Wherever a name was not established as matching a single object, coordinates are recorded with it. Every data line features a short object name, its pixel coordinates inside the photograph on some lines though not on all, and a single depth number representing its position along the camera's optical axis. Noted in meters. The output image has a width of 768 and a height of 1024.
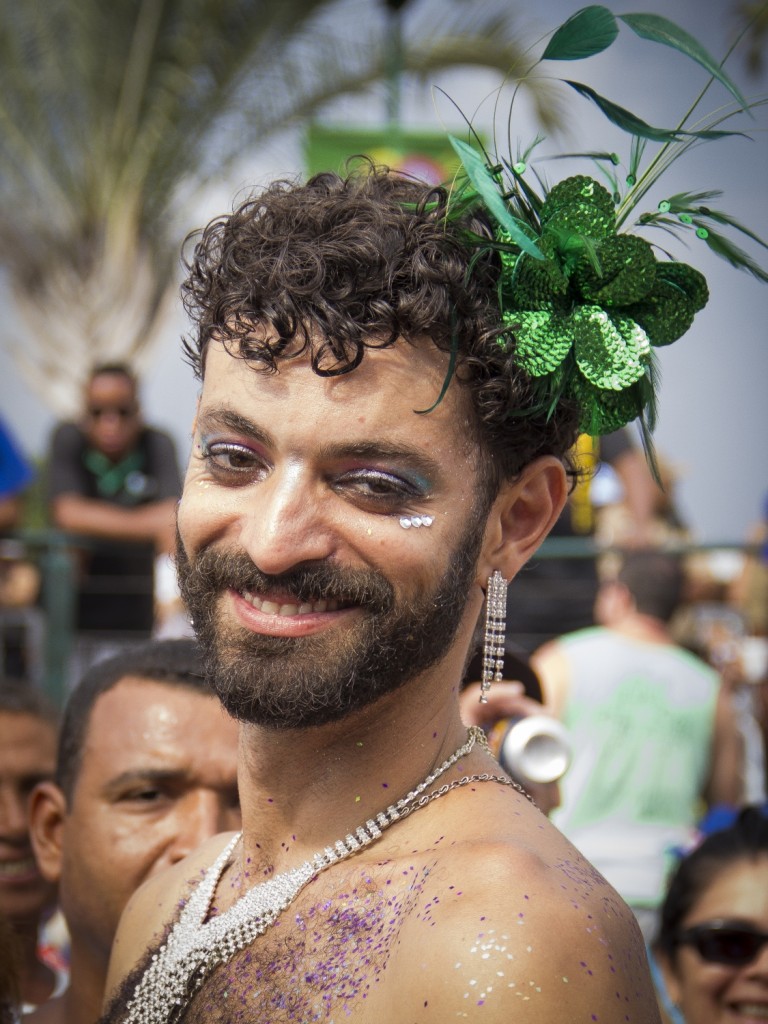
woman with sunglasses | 3.24
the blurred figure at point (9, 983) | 2.28
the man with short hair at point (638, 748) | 5.00
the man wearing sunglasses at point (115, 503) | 6.59
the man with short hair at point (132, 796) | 2.93
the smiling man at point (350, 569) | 1.83
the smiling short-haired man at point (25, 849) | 3.62
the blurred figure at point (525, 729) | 2.86
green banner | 9.81
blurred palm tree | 12.29
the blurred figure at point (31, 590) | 6.42
